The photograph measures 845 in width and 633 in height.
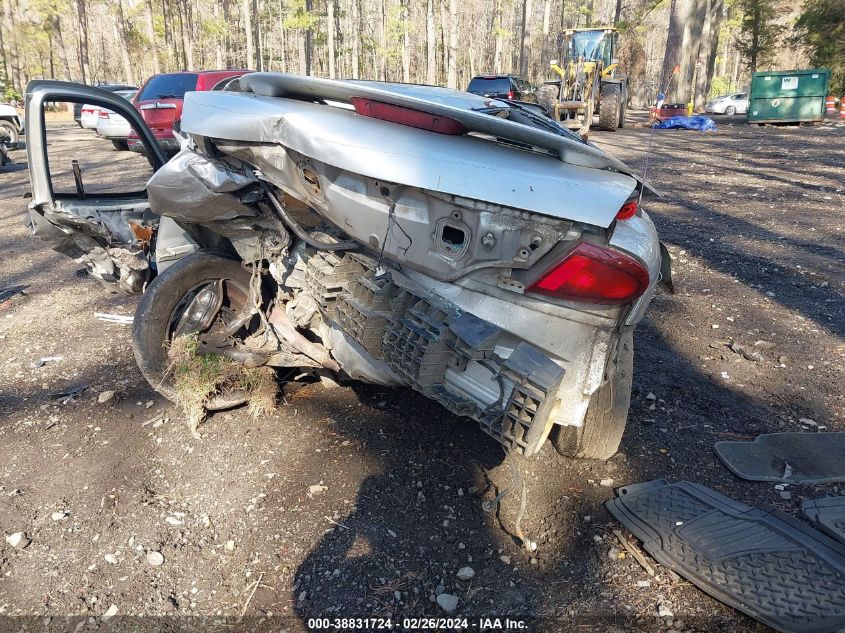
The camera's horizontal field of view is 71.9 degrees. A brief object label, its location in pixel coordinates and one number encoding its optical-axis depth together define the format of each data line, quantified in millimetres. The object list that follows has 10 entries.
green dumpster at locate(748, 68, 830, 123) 18766
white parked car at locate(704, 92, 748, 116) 28516
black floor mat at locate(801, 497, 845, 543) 2287
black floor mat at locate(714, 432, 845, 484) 2666
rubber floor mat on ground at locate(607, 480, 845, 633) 1950
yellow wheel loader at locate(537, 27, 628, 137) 17250
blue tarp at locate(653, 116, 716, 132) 18781
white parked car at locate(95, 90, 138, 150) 12438
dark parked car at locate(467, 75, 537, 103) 17234
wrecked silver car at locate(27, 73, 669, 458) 1982
